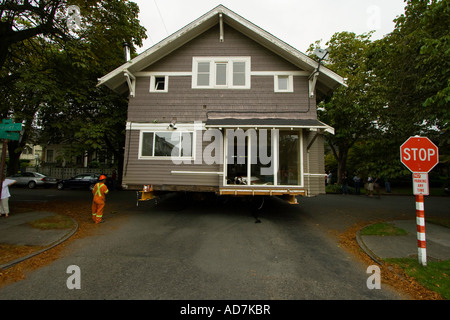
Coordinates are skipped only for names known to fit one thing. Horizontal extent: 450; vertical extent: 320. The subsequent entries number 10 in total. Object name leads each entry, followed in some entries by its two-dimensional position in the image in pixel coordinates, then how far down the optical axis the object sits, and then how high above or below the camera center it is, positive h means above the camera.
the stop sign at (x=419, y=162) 5.25 +0.32
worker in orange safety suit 8.52 -1.18
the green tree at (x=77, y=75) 10.27 +4.71
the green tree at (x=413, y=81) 7.11 +3.42
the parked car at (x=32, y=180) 23.70 -1.29
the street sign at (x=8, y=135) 6.72 +0.96
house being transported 9.50 +2.80
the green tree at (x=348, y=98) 17.64 +6.12
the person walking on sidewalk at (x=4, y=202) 8.77 -1.36
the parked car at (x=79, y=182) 23.19 -1.41
